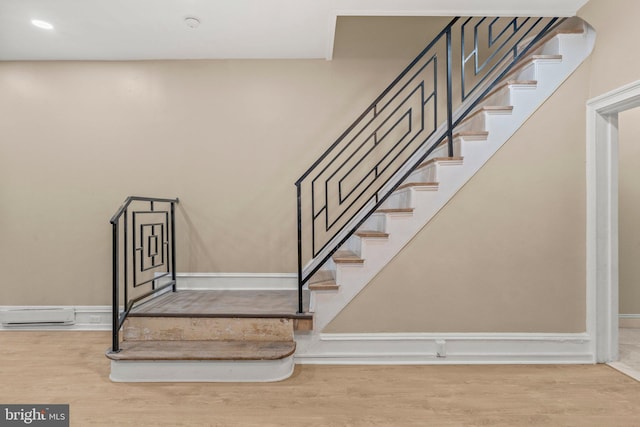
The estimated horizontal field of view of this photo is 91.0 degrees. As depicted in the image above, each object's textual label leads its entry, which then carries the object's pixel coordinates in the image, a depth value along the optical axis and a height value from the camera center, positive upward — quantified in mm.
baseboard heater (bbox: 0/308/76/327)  3188 -1042
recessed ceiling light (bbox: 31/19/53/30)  2689 +1651
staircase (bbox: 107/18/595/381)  2406 -333
